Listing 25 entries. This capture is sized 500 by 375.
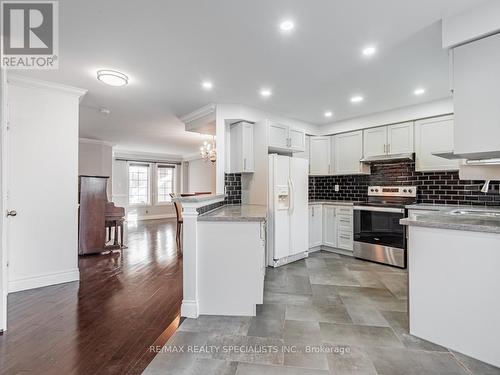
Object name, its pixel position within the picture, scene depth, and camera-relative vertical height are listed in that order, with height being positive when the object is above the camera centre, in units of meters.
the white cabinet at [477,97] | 1.74 +0.68
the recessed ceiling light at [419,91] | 3.15 +1.28
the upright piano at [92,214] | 4.21 -0.41
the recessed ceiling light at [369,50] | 2.23 +1.28
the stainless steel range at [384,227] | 3.62 -0.56
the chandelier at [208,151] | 5.07 +0.84
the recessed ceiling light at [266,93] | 3.20 +1.29
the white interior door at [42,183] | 2.81 +0.09
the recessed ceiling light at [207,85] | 2.95 +1.28
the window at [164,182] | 9.57 +0.34
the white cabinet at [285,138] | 3.84 +0.85
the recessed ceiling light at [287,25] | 1.87 +1.26
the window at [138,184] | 8.96 +0.24
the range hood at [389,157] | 3.79 +0.53
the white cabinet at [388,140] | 3.85 +0.82
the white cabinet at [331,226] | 4.26 -0.64
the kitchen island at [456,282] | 1.63 -0.65
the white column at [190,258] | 2.27 -0.62
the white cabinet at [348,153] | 4.40 +0.68
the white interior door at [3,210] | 1.99 -0.16
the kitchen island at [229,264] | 2.28 -0.68
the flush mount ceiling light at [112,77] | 2.66 +1.24
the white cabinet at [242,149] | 3.78 +0.64
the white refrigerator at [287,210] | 3.64 -0.30
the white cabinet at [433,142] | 3.49 +0.69
